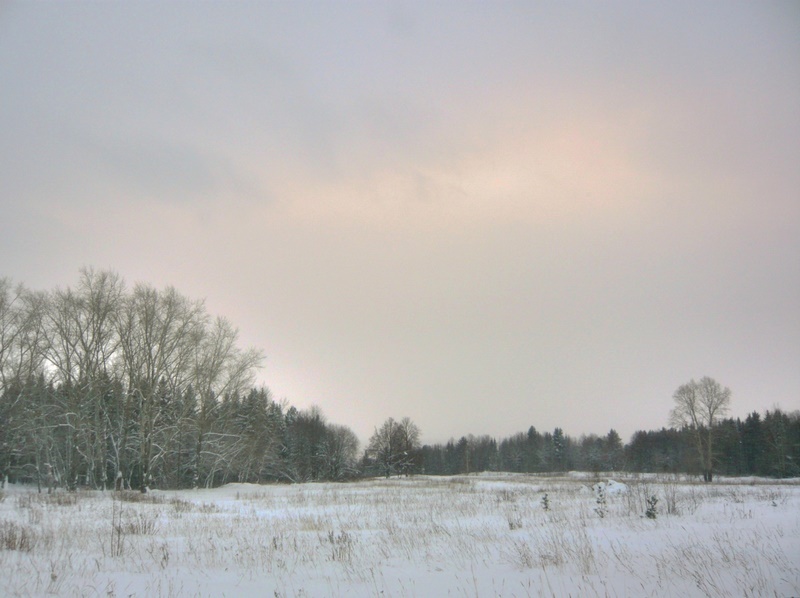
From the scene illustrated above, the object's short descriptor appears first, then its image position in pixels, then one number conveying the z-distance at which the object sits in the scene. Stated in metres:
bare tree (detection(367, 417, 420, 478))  79.81
